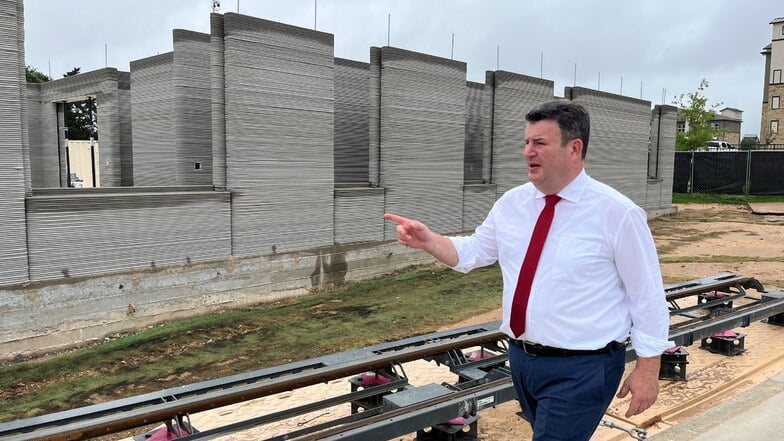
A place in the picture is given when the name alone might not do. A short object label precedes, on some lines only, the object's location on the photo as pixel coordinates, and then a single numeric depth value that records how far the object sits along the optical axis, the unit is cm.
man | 238
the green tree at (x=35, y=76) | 3349
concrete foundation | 793
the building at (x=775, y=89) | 5128
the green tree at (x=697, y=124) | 3766
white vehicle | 4623
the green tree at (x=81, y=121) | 3772
